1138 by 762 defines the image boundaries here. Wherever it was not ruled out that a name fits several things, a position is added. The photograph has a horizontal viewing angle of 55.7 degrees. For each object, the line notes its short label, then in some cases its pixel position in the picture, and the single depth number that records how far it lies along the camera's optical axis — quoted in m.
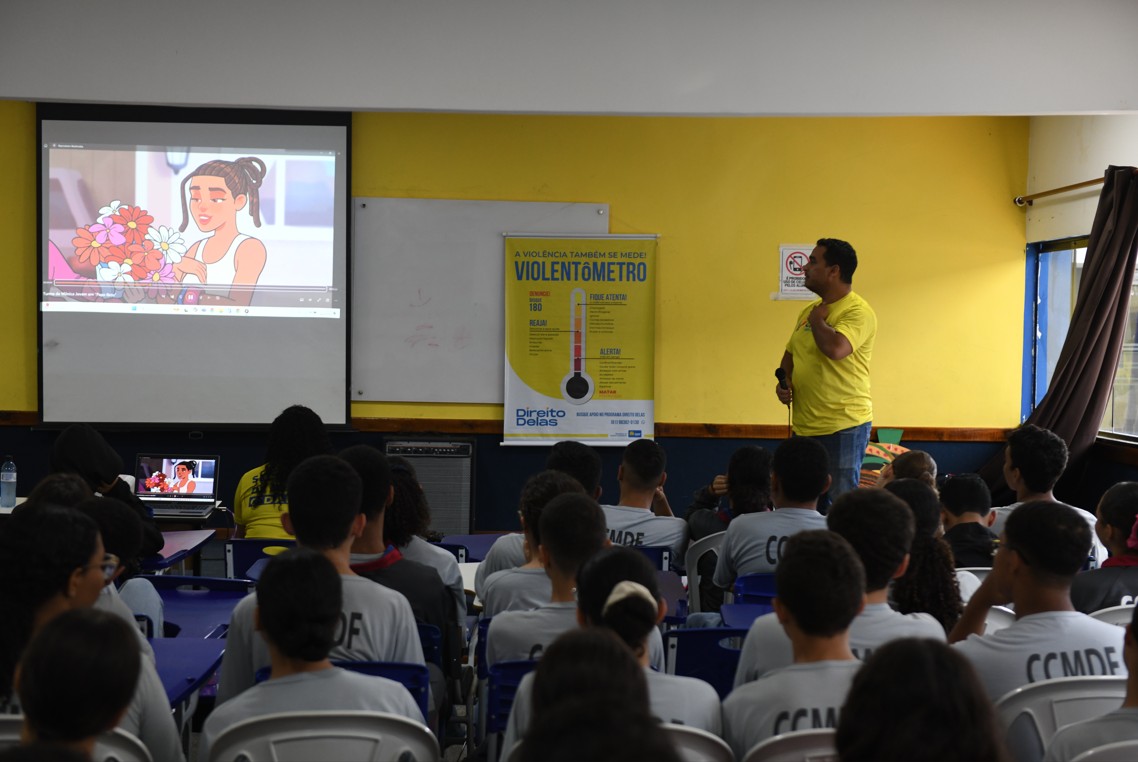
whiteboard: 6.38
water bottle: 4.52
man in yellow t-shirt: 4.46
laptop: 5.28
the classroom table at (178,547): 3.73
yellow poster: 6.43
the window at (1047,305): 6.41
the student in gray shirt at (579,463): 3.87
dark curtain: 5.52
